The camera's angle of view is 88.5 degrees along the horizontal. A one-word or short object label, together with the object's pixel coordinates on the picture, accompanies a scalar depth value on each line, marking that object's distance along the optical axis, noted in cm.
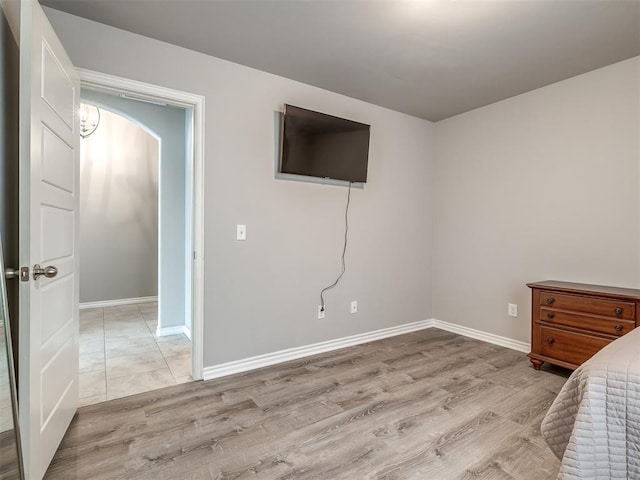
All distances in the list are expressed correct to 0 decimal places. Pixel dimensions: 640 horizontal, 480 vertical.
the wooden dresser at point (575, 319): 220
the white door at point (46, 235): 125
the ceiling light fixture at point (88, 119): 385
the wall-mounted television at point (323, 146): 266
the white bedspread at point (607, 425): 97
